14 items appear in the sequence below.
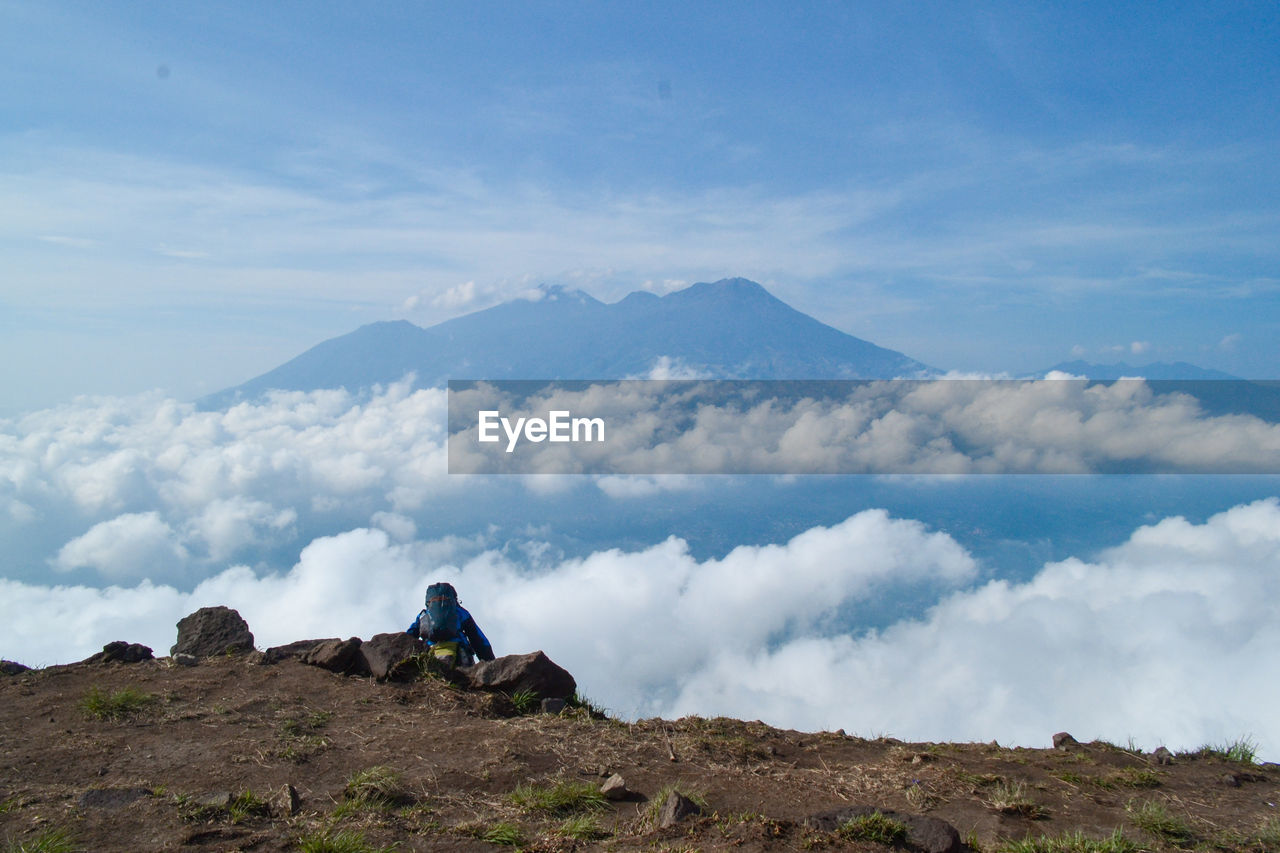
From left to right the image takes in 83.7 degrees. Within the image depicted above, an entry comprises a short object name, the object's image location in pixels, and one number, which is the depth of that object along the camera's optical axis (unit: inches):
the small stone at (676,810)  237.8
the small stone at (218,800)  238.8
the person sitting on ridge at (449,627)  442.6
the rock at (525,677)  393.1
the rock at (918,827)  221.5
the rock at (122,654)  431.2
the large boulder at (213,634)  446.6
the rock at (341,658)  416.2
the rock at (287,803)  242.2
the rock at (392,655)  402.6
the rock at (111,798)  241.0
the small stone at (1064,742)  373.1
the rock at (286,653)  429.7
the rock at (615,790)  265.4
